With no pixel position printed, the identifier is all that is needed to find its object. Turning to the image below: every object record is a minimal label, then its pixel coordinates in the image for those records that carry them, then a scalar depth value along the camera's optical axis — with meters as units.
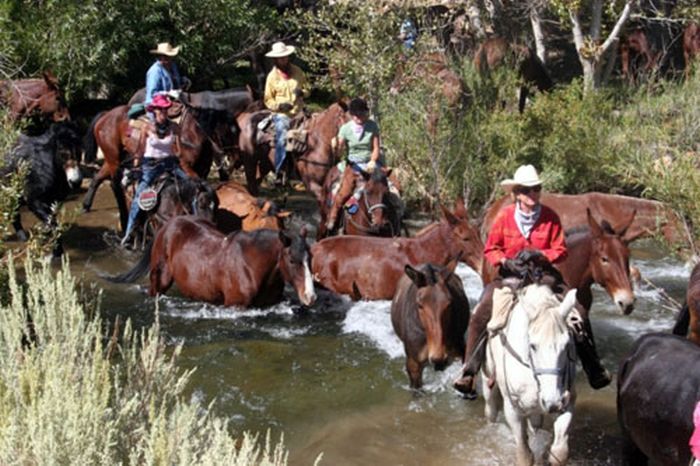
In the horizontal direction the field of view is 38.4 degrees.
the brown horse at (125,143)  16.61
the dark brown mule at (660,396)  7.31
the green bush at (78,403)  5.49
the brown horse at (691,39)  23.00
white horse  7.49
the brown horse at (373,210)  13.63
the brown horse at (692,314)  8.65
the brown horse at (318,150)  16.41
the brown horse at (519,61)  18.28
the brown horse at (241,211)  14.55
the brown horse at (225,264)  12.12
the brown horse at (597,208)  13.45
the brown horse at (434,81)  16.94
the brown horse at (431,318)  9.46
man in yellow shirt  17.31
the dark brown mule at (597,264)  9.76
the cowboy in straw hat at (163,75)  16.55
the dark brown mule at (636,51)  22.97
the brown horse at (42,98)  15.79
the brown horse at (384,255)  11.88
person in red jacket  8.87
